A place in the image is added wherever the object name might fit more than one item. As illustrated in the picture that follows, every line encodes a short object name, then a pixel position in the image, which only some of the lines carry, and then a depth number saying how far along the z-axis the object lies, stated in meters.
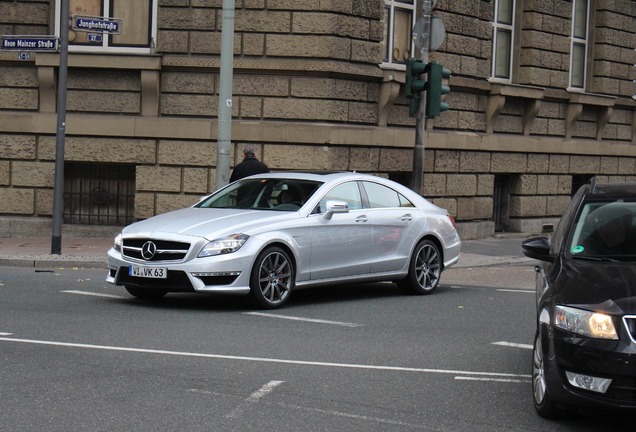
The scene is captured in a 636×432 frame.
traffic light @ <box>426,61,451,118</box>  16.47
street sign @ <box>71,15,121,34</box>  15.38
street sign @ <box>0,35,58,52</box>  15.53
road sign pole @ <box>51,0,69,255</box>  15.68
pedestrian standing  16.55
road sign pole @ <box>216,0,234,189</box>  15.60
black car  5.71
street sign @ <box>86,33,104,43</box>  15.91
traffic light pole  17.06
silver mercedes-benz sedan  10.63
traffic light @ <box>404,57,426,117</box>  16.53
